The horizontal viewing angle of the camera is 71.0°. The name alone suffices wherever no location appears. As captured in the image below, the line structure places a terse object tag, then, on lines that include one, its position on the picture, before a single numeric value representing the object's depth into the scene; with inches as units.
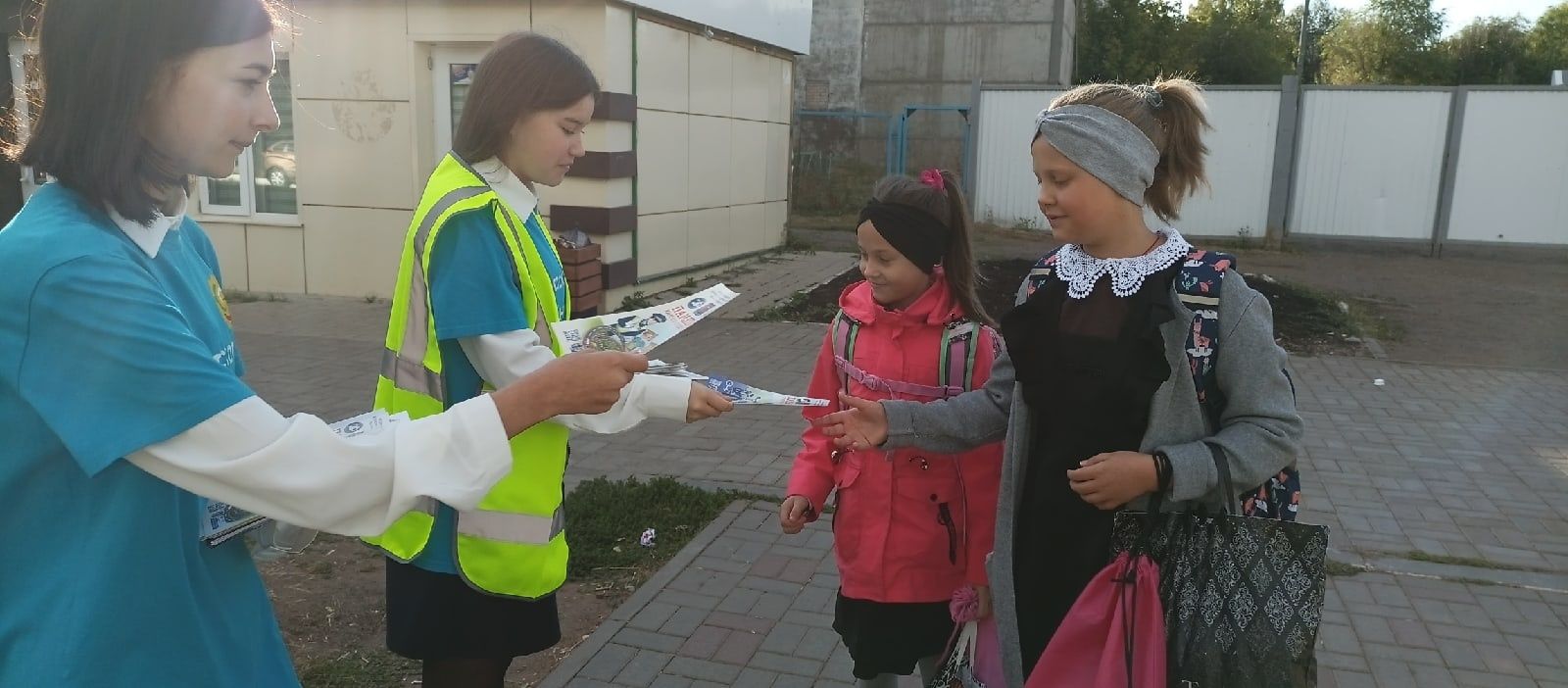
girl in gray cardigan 84.7
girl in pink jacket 109.3
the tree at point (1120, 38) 1327.5
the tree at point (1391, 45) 1717.5
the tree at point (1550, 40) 1610.5
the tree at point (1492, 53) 1632.6
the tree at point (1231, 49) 1505.9
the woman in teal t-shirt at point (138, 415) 54.9
